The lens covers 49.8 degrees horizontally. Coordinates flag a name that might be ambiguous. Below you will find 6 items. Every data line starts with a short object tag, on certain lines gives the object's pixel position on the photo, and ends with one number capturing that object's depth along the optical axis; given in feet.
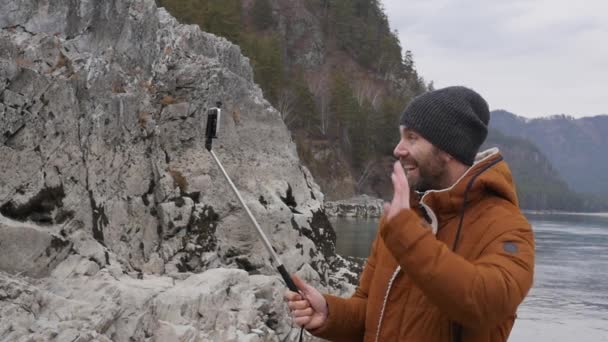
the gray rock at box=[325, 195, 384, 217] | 201.63
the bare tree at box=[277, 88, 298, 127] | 226.83
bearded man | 7.45
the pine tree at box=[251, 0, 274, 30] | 305.73
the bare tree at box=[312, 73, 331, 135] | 252.83
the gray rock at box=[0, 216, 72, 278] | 26.27
